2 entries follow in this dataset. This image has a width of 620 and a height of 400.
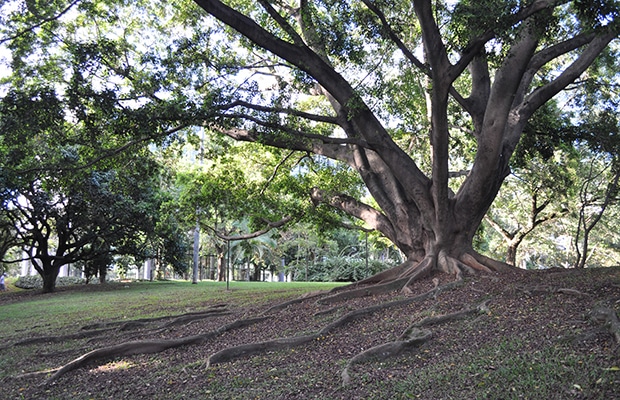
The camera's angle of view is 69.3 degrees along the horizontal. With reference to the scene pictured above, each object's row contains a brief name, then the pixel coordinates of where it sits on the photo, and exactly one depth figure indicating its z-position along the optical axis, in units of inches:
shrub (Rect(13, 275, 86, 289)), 983.5
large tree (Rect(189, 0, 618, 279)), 273.0
